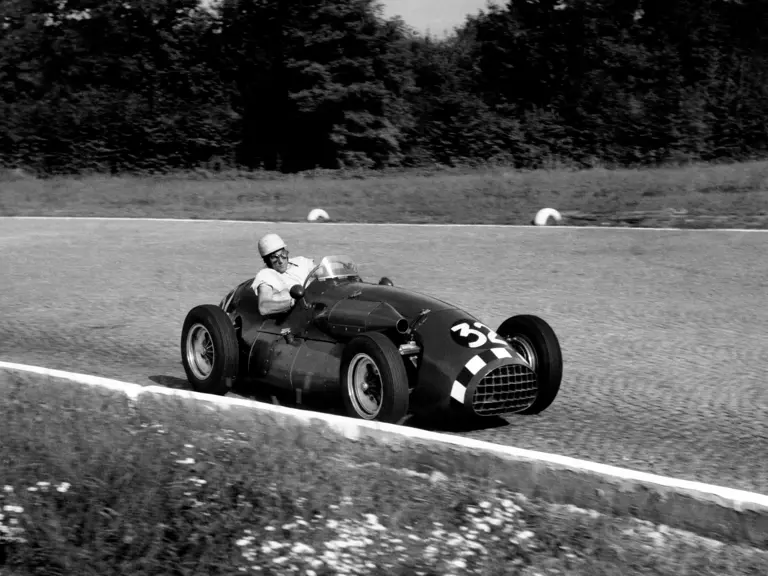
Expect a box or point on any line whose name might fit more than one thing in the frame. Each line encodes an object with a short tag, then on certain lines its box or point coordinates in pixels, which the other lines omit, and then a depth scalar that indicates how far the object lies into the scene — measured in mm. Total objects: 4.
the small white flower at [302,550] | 4062
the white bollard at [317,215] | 19973
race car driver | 7352
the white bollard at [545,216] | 17580
